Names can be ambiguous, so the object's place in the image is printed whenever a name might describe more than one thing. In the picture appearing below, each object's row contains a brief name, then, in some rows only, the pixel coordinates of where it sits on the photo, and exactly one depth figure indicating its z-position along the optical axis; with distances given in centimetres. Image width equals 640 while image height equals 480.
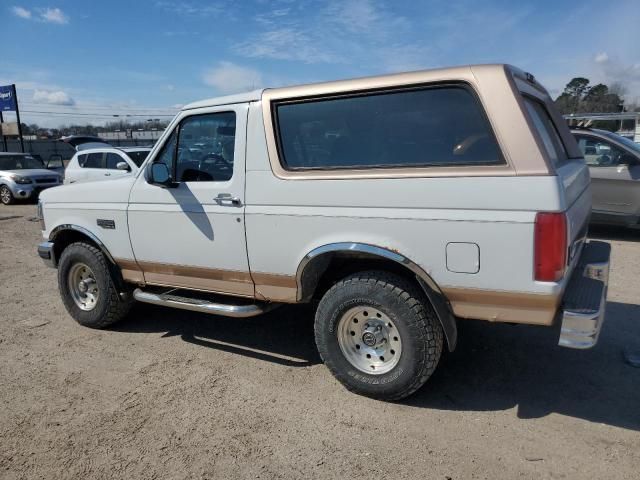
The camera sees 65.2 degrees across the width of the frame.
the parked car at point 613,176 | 809
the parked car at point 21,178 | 1591
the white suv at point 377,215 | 286
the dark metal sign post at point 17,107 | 2727
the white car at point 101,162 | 1277
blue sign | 2769
